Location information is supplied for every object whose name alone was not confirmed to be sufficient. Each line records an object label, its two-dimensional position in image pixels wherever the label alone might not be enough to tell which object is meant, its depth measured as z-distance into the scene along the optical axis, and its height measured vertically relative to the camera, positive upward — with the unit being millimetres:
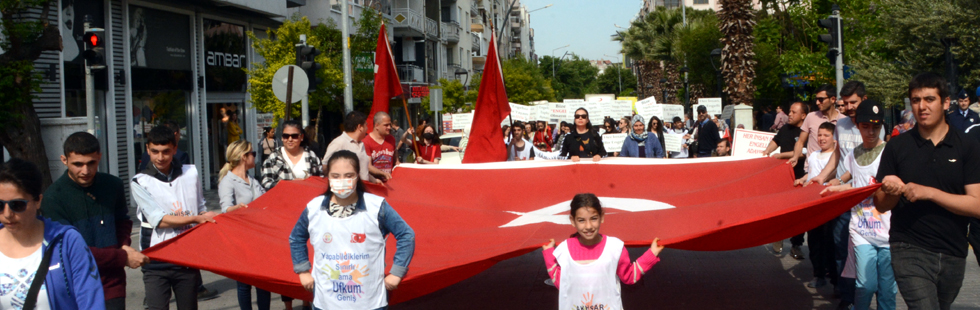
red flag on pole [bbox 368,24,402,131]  10797 +705
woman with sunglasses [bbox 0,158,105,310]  3344 -497
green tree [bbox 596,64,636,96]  121625 +6795
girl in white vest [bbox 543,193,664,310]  4559 -798
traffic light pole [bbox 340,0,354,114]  19484 +2088
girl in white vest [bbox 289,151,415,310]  4559 -645
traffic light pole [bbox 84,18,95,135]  12742 +619
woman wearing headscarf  13883 -350
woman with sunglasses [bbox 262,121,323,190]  7289 -280
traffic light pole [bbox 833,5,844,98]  17500 +1203
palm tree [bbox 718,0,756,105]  36969 +3355
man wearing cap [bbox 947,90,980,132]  9148 +6
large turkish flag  5328 -707
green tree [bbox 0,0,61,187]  12305 +930
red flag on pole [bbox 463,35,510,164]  11219 +151
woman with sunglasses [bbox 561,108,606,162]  10688 -207
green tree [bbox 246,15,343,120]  18953 +1634
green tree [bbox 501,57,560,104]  53762 +3083
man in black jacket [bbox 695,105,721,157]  16656 -320
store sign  21578 +2148
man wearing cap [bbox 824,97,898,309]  5605 -777
